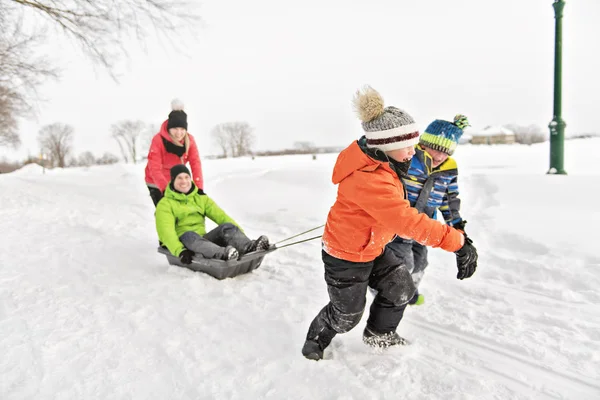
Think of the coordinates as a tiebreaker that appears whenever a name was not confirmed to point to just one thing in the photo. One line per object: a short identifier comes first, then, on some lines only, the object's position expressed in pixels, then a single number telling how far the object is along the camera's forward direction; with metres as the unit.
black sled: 3.64
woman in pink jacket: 4.67
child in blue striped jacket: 2.93
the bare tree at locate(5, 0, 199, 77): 7.44
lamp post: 5.51
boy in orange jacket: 2.08
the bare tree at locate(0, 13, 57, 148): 8.07
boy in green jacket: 3.81
